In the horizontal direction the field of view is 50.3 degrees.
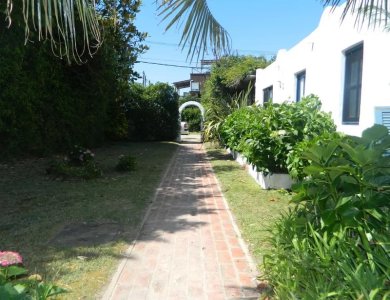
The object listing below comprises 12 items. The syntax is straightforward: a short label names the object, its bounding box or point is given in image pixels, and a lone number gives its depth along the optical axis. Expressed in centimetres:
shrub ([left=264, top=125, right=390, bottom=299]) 281
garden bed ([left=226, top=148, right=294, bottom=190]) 834
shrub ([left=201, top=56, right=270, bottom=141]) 1697
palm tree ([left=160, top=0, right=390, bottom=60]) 293
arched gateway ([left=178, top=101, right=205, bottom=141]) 2389
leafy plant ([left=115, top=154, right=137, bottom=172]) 1077
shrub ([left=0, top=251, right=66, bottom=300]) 250
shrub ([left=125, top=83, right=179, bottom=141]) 2345
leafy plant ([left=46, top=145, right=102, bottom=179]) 929
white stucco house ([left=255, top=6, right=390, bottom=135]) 619
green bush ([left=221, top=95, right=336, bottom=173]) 770
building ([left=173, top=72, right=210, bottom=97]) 5104
